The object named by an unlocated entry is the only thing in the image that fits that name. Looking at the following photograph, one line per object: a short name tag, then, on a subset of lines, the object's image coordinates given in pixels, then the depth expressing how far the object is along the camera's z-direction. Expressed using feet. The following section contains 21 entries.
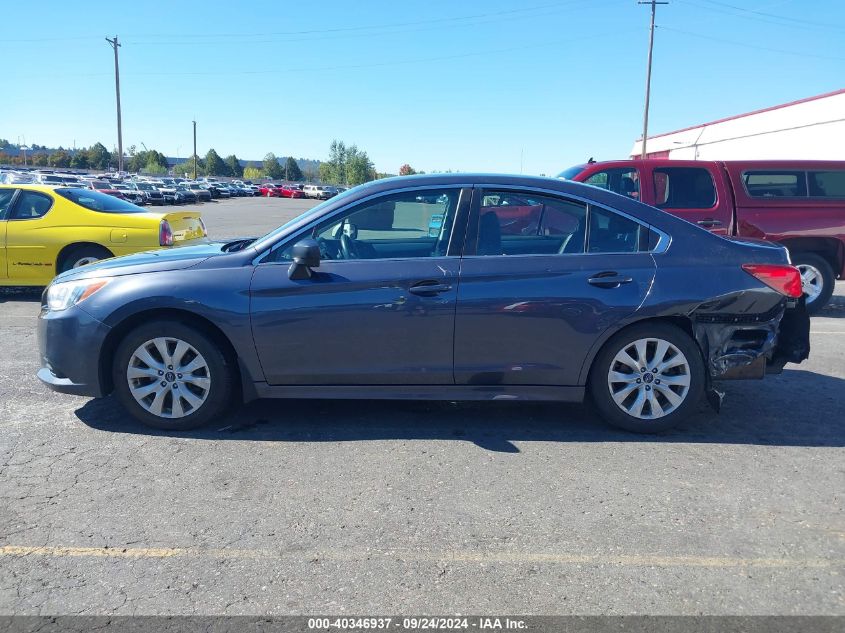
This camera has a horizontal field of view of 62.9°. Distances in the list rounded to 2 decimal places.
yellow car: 29.09
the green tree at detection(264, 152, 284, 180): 505.25
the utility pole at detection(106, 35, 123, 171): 194.70
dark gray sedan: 14.35
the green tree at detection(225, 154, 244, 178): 491.92
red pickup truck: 28.32
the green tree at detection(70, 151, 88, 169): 380.78
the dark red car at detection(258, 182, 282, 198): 264.11
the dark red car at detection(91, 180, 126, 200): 134.08
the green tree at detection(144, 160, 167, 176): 426.26
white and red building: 93.97
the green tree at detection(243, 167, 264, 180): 478.59
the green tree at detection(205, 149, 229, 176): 458.50
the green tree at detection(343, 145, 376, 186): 374.22
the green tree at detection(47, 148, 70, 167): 379.35
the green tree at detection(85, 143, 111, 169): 389.80
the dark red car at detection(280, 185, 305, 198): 256.73
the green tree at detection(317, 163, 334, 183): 414.41
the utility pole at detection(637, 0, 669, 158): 128.77
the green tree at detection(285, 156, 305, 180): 475.72
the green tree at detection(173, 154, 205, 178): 433.11
